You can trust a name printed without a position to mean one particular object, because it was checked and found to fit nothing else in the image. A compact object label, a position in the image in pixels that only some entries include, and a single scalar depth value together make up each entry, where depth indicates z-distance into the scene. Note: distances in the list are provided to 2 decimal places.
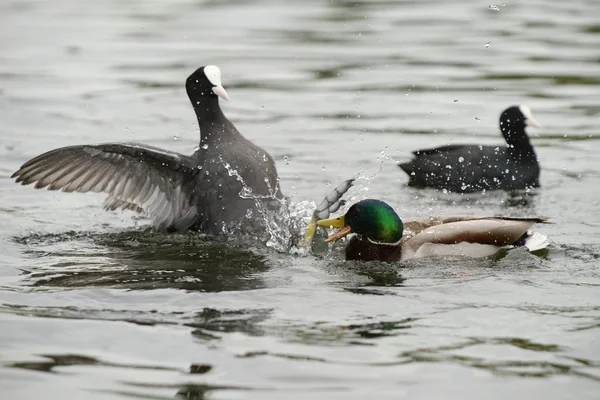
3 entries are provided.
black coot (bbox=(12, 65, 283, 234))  15.56
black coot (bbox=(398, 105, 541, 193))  18.97
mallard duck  14.00
